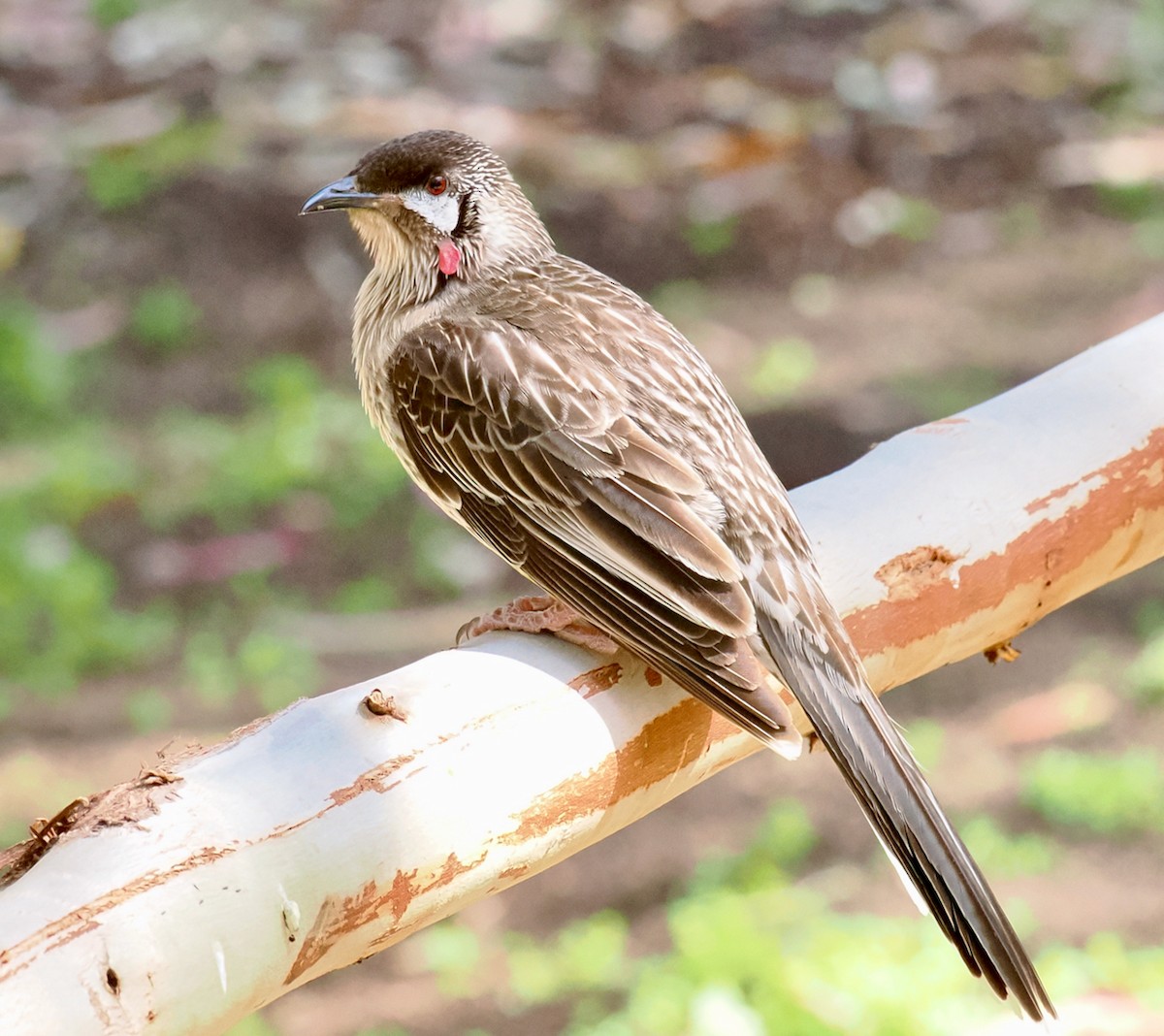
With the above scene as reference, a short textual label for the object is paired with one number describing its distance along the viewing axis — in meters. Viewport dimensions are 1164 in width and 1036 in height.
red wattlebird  5.51
